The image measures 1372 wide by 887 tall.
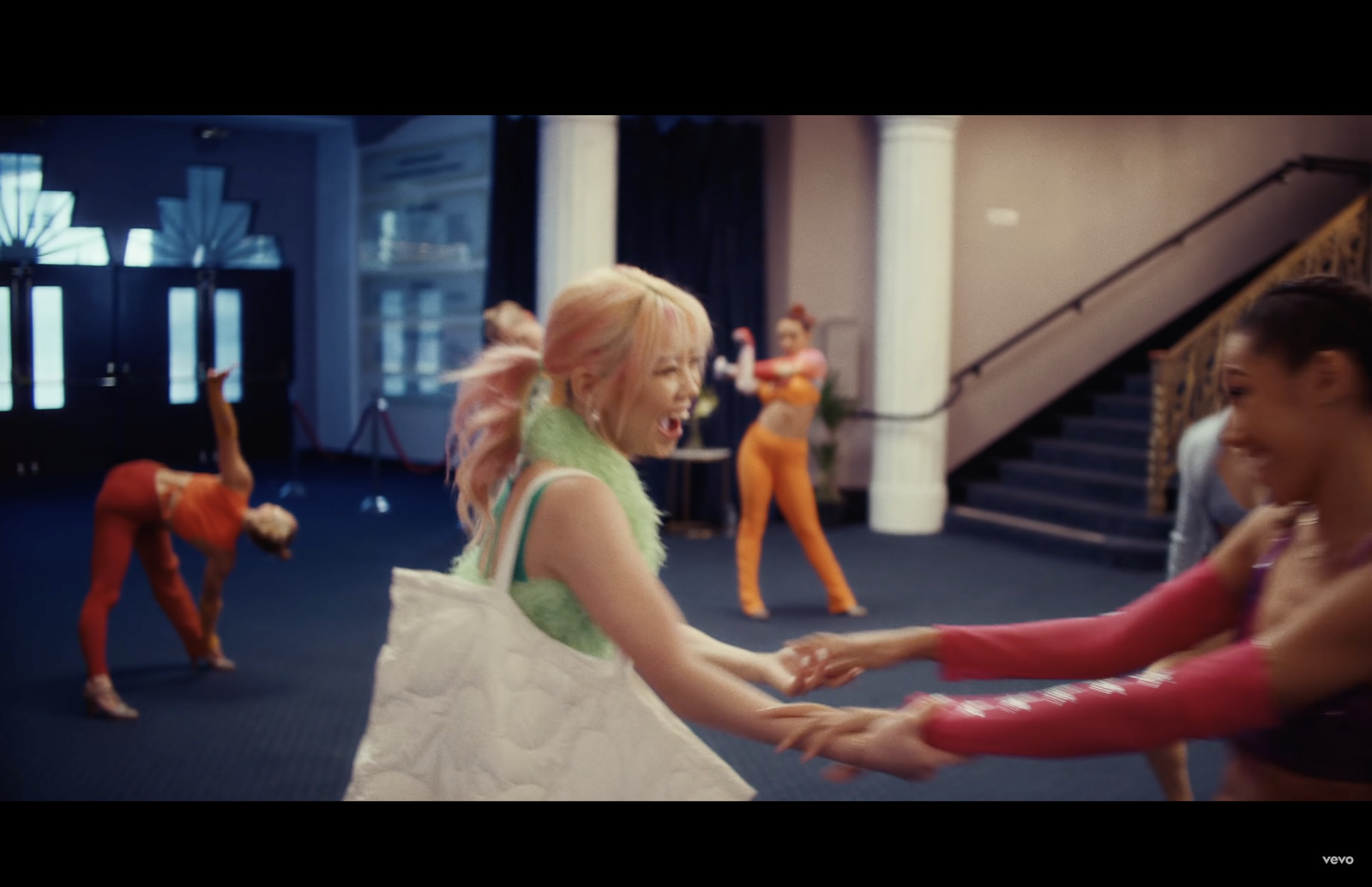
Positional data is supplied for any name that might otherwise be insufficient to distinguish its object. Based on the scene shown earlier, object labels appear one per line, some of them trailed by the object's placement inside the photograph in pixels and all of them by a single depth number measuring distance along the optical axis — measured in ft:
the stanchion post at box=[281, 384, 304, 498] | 33.17
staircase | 25.67
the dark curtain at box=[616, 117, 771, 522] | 29.96
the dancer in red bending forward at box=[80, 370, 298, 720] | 15.30
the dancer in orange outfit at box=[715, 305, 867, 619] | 20.54
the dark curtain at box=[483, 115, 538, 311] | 30.30
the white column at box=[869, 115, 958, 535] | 29.07
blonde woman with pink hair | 4.72
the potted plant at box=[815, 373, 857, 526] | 29.71
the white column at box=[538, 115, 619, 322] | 27.17
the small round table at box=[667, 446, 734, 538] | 28.19
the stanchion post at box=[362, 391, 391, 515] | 31.48
